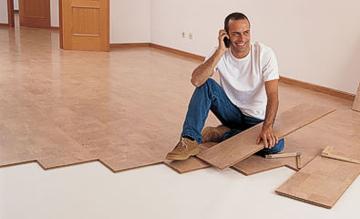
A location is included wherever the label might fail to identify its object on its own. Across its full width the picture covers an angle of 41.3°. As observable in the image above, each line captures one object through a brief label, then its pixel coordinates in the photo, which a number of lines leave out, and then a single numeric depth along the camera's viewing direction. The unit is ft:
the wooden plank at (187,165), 8.94
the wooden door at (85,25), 23.16
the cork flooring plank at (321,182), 7.95
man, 9.03
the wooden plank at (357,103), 14.46
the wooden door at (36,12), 32.86
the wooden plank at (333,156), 9.72
